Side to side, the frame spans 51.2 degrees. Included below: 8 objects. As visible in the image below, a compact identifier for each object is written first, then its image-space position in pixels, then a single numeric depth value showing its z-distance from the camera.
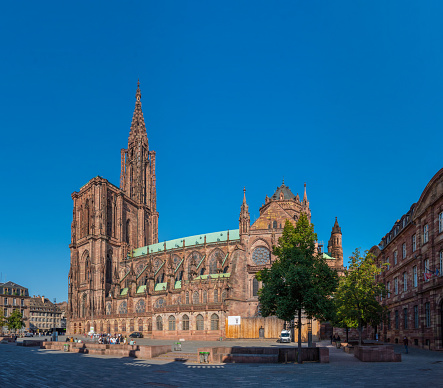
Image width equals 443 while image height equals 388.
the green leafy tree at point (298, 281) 29.56
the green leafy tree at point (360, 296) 40.88
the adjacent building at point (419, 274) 36.38
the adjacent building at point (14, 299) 118.56
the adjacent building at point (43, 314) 147.88
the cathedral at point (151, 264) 70.06
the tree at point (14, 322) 92.59
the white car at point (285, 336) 54.88
